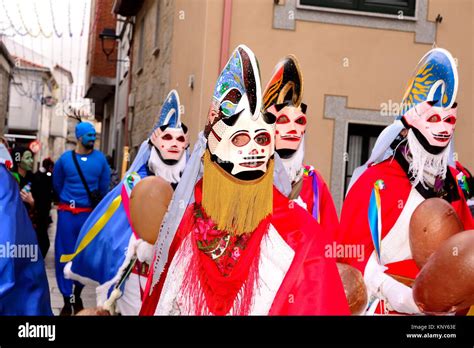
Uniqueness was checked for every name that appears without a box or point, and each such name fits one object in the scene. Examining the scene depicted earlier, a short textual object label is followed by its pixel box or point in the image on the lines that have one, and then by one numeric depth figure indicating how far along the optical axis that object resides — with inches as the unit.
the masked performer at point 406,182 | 171.9
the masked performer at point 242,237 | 129.0
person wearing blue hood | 290.0
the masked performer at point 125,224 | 192.4
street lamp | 531.2
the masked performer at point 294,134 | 191.9
